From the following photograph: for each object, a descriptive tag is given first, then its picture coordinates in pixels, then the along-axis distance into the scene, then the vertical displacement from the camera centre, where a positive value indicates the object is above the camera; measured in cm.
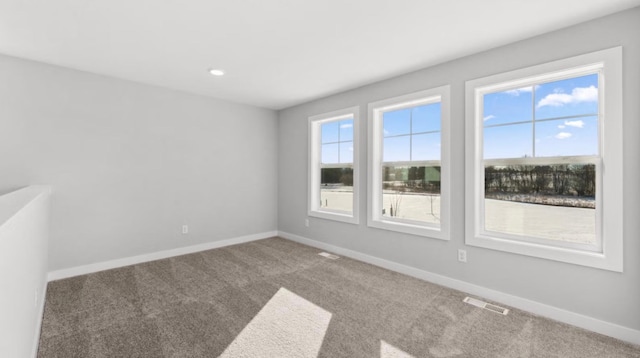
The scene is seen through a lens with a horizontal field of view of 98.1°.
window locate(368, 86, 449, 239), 315 +17
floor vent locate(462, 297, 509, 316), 252 -122
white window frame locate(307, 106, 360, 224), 404 +17
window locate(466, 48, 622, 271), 218 +14
